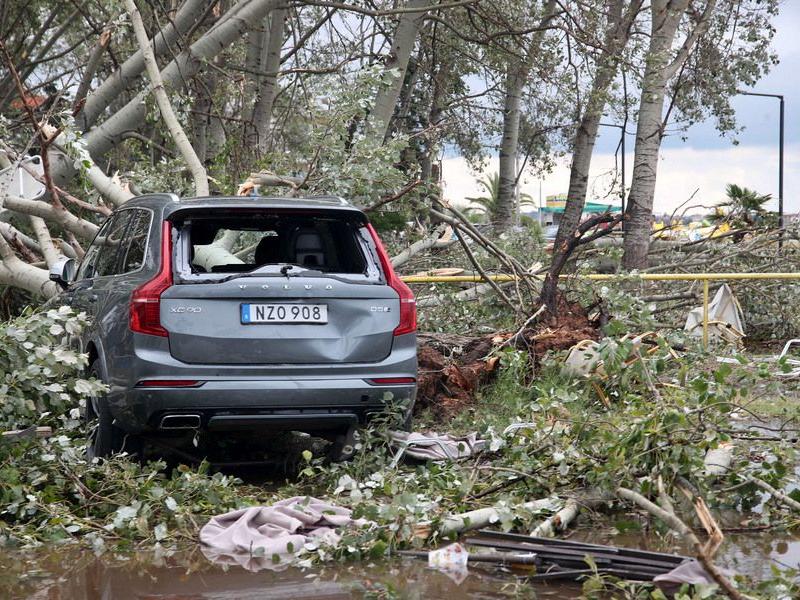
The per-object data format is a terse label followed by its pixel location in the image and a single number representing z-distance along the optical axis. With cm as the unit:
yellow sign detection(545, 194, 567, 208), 9744
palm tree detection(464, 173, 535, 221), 6172
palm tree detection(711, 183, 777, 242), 1653
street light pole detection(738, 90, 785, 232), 3912
